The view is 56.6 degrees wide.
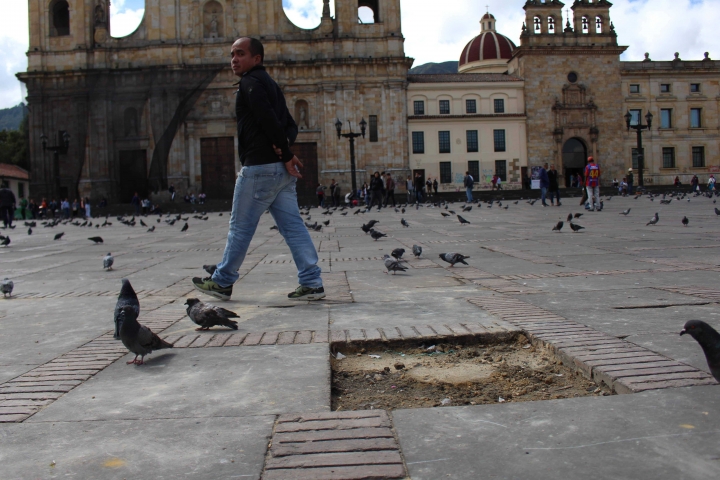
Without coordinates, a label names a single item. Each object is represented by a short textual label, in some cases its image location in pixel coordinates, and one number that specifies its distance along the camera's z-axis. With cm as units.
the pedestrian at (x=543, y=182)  2245
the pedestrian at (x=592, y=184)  1748
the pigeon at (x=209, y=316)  362
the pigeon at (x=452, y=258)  648
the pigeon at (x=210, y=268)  560
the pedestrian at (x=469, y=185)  3017
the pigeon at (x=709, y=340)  226
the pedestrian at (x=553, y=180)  2386
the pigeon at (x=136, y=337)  294
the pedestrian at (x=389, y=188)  3038
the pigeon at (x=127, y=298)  336
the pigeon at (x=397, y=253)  690
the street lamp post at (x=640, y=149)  3703
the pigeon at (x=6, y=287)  543
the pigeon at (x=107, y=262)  728
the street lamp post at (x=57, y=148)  3641
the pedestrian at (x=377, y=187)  2772
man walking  472
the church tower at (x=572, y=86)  5059
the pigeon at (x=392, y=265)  606
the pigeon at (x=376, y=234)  982
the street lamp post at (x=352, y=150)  3422
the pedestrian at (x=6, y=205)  2142
